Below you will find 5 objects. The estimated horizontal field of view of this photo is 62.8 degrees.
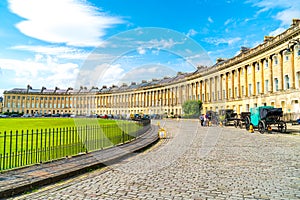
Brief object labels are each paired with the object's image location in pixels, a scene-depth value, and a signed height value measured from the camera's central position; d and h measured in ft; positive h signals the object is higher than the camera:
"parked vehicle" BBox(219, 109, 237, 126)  114.27 -2.61
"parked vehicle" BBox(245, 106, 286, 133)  75.37 -1.78
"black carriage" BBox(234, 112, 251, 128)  97.87 -3.65
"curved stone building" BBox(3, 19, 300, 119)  121.19 +20.02
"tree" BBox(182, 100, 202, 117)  209.56 +3.00
